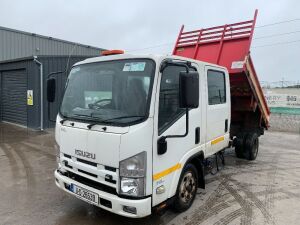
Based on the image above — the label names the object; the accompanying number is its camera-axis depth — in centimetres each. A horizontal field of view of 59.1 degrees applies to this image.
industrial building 1158
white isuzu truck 296
